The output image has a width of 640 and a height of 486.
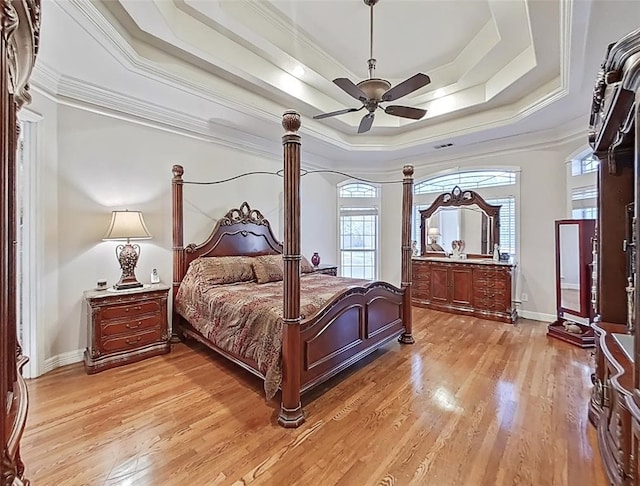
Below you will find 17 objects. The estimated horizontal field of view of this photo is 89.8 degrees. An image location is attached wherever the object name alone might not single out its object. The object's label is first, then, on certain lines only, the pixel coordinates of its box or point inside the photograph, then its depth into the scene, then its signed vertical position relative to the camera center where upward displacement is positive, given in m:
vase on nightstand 5.83 -0.32
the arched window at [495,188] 5.38 +0.95
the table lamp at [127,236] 3.44 +0.08
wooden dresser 5.02 -0.76
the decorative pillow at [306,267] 5.03 -0.39
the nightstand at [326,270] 5.53 -0.48
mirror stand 4.01 -0.53
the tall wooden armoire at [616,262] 1.29 -0.15
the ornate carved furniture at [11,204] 0.76 +0.11
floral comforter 2.60 -0.67
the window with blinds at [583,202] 4.43 +0.54
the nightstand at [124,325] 3.19 -0.87
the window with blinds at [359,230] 6.98 +0.26
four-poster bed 2.43 -0.60
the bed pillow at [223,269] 3.87 -0.33
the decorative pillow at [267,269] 4.20 -0.36
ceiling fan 2.86 +1.41
